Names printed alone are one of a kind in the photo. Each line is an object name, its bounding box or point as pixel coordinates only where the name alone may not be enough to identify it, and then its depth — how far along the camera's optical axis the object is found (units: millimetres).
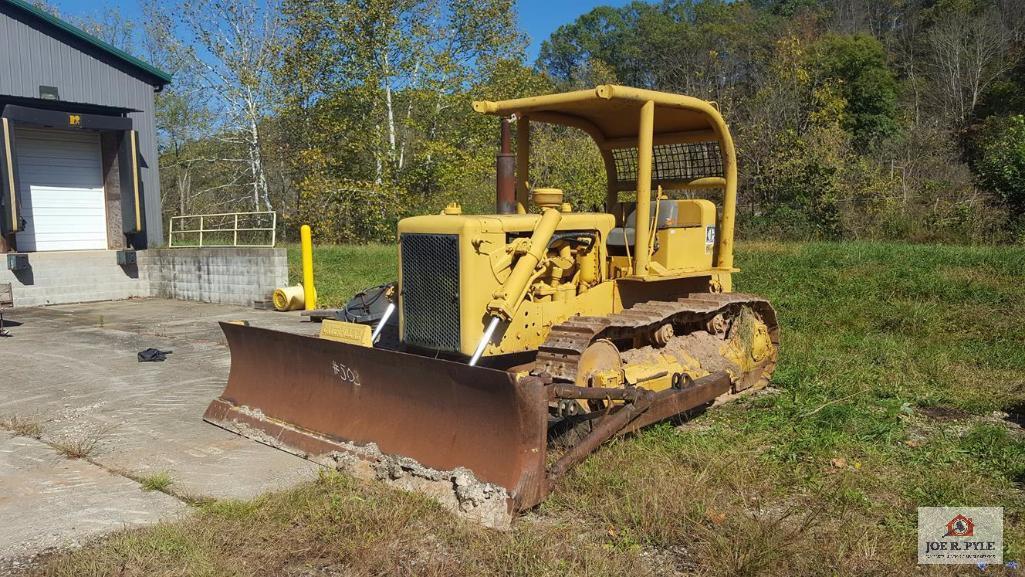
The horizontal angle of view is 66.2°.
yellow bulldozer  4758
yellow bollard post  13312
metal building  15703
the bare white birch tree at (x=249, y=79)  26000
